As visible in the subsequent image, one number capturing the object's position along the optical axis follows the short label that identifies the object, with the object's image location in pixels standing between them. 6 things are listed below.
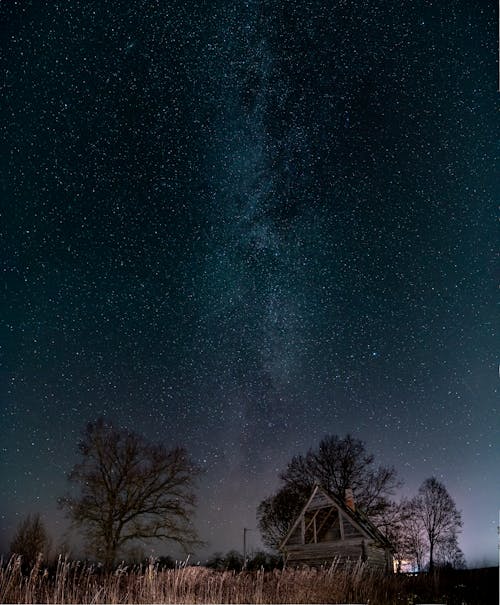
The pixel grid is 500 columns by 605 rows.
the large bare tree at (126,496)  18.44
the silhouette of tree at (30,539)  22.86
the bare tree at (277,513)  22.84
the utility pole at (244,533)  29.69
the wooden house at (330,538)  14.02
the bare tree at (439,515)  28.31
